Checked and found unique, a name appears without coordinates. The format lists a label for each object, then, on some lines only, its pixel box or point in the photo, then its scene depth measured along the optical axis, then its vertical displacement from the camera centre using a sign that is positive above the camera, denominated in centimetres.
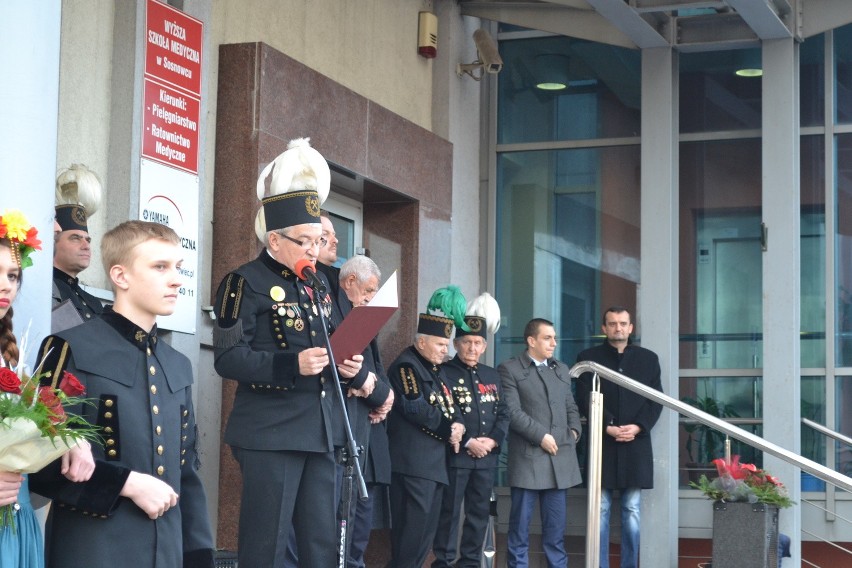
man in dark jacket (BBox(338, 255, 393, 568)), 1160 -9
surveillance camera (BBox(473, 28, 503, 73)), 1593 +246
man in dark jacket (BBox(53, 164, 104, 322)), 845 +66
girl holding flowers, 523 -8
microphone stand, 717 -12
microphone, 751 +48
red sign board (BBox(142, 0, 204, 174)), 1036 +146
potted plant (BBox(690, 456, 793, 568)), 1396 -45
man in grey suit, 1417 -8
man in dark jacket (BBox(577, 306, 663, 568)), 1487 +5
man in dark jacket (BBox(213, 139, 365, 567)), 771 +13
